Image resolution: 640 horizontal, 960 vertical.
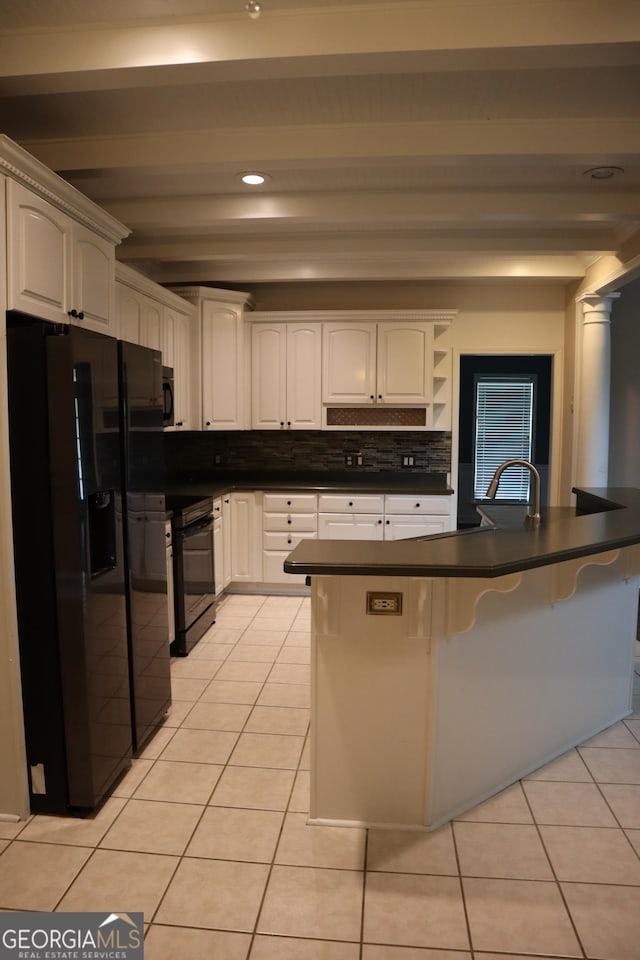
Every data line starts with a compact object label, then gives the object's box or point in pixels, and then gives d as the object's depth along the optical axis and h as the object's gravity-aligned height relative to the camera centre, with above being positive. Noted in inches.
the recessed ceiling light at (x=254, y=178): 116.1 +46.9
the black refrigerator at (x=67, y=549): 83.4 -17.3
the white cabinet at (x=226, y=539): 191.5 -35.1
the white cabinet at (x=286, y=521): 197.5 -30.1
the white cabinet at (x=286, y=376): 201.0 +16.3
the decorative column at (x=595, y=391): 183.3 +10.4
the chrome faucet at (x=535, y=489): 102.0 -10.5
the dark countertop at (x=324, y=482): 195.3 -18.8
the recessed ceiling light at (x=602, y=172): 113.2 +46.9
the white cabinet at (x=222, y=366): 194.2 +19.0
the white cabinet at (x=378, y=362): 197.0 +20.3
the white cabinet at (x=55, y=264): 82.3 +24.3
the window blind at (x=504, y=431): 222.4 -1.7
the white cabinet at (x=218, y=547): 182.1 -35.8
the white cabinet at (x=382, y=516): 195.3 -28.1
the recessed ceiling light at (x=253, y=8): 68.4 +46.0
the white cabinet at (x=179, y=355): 172.7 +20.5
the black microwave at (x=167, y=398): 157.8 +7.2
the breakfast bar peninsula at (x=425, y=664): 82.6 -33.5
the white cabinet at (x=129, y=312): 141.7 +26.8
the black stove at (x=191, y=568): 148.1 -35.7
